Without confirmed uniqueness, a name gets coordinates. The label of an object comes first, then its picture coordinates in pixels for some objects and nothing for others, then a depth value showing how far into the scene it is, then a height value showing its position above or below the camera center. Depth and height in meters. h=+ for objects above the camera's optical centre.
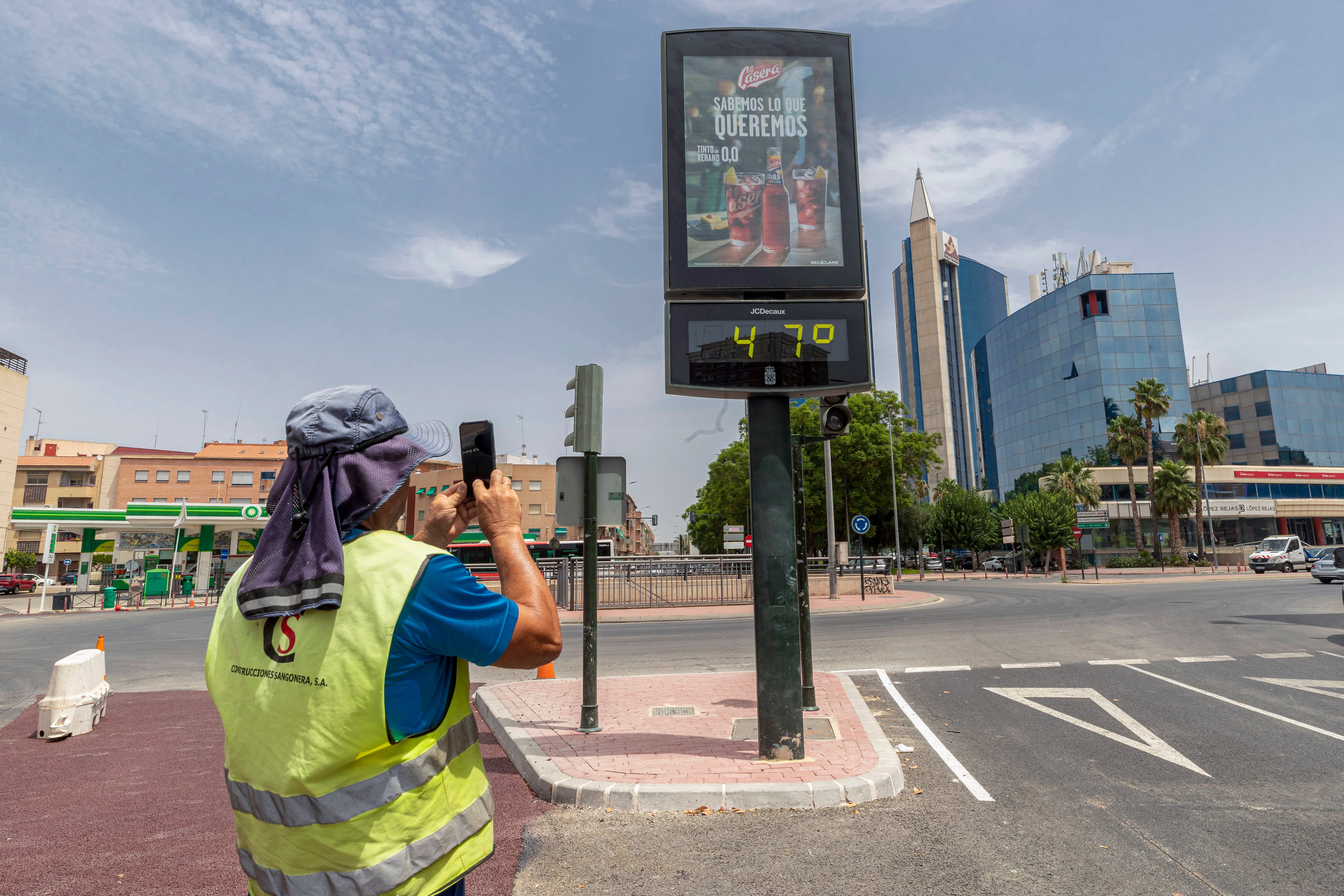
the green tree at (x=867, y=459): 44.28 +5.47
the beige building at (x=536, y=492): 78.69 +6.85
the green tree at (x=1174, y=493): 52.06 +3.73
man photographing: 1.57 -0.25
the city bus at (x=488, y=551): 38.25 +0.36
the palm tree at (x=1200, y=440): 53.53 +7.57
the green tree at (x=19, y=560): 49.41 +0.27
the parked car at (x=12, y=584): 38.28 -0.97
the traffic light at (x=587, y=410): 6.98 +1.33
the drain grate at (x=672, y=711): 7.45 -1.52
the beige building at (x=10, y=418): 44.97 +8.77
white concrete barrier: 6.94 -1.26
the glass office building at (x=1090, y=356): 77.62 +20.15
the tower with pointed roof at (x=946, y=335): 135.25 +41.90
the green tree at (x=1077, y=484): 58.00 +4.97
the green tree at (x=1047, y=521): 51.88 +1.99
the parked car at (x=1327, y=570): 27.16 -0.84
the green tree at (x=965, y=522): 62.62 +2.37
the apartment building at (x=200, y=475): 65.94 +7.52
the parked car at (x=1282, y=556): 40.75 -0.45
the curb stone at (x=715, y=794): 4.88 -1.52
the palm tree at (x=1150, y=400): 49.25 +9.51
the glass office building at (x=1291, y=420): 79.56 +13.26
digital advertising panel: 6.23 +3.20
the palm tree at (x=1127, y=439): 52.34 +7.47
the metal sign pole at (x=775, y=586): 5.71 -0.24
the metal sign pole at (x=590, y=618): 6.71 -0.54
